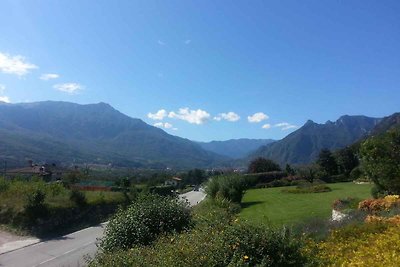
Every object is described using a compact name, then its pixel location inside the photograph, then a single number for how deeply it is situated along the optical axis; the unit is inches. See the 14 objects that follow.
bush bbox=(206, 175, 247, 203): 1378.0
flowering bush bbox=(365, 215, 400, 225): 516.9
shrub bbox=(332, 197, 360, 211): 853.2
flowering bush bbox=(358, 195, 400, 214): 709.1
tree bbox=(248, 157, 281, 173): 3142.2
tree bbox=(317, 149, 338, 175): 2780.5
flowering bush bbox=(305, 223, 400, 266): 337.4
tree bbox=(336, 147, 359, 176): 2770.7
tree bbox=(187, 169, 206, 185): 4259.8
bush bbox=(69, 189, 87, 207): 1310.3
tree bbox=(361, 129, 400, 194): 1039.0
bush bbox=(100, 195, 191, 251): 409.7
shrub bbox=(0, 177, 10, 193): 1267.2
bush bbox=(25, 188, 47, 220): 1082.1
